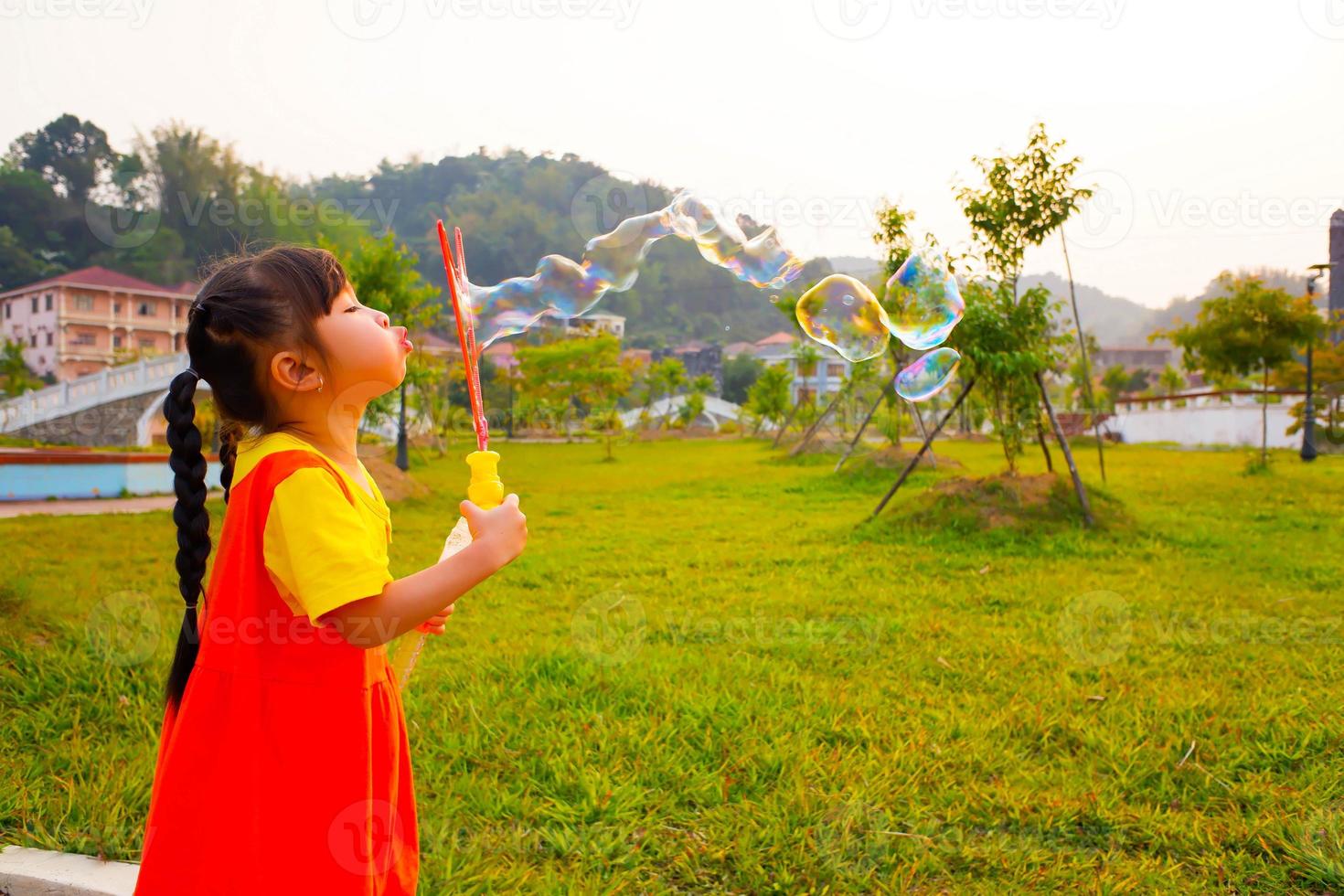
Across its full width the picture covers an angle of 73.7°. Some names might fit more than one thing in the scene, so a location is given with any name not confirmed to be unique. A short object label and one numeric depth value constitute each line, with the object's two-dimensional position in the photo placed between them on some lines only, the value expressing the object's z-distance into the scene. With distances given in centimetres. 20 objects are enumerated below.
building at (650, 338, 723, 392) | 7101
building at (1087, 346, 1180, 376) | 8838
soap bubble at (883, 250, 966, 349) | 464
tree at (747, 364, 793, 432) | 2983
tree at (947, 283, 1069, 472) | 804
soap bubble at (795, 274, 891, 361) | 450
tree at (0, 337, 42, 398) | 3064
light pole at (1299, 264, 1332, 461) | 1477
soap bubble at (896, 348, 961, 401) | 609
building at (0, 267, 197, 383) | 4341
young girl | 142
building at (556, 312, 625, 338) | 3656
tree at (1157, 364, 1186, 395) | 4412
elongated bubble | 336
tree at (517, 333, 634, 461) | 2978
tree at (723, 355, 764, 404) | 6869
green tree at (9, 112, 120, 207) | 5394
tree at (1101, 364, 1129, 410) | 4869
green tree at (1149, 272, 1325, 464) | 1493
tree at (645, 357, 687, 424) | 4031
